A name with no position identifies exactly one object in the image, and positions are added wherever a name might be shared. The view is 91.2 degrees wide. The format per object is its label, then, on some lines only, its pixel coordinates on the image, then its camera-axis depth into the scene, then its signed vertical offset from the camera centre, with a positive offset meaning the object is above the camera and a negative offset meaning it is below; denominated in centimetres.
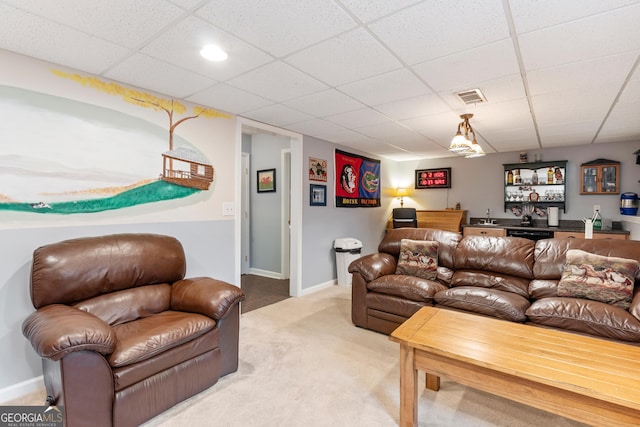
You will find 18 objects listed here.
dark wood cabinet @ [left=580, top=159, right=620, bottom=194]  486 +52
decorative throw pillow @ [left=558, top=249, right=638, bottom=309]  244 -56
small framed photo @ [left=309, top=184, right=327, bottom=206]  458 +23
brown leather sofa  229 -72
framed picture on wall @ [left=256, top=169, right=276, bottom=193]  537 +52
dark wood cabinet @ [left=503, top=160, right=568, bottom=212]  532 +46
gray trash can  491 -69
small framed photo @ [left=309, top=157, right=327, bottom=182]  458 +61
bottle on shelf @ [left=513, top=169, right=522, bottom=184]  564 +57
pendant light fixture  330 +70
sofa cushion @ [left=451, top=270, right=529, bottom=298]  290 -69
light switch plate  346 +1
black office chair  618 -16
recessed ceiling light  205 +107
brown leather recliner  159 -72
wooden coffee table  132 -75
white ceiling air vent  279 +105
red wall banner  512 +52
